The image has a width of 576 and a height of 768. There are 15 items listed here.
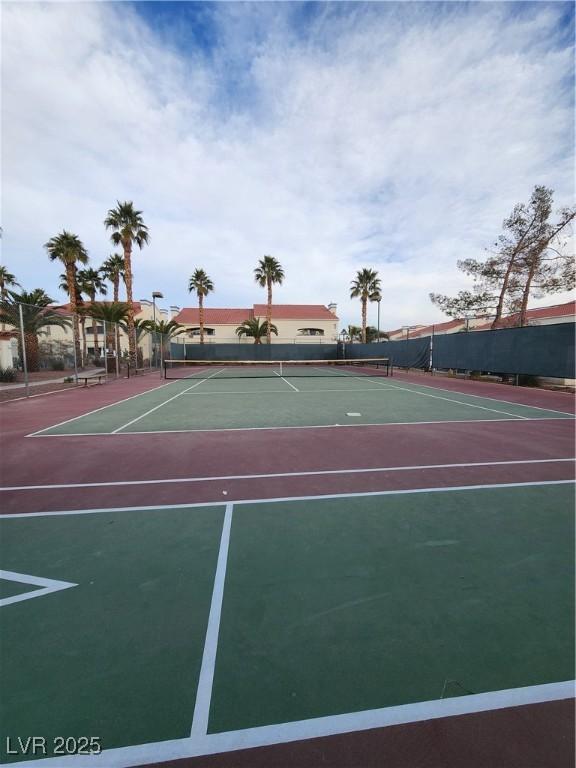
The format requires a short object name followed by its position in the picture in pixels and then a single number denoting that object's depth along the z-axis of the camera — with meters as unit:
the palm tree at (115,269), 34.84
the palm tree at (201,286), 43.28
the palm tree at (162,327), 31.94
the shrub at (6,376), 19.30
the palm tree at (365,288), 47.32
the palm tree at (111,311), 27.28
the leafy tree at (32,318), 20.22
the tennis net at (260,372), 24.08
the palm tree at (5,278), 31.19
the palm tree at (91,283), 36.25
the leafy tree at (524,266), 19.27
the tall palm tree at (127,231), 27.14
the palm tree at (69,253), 27.58
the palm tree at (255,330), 42.94
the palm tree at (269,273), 42.53
